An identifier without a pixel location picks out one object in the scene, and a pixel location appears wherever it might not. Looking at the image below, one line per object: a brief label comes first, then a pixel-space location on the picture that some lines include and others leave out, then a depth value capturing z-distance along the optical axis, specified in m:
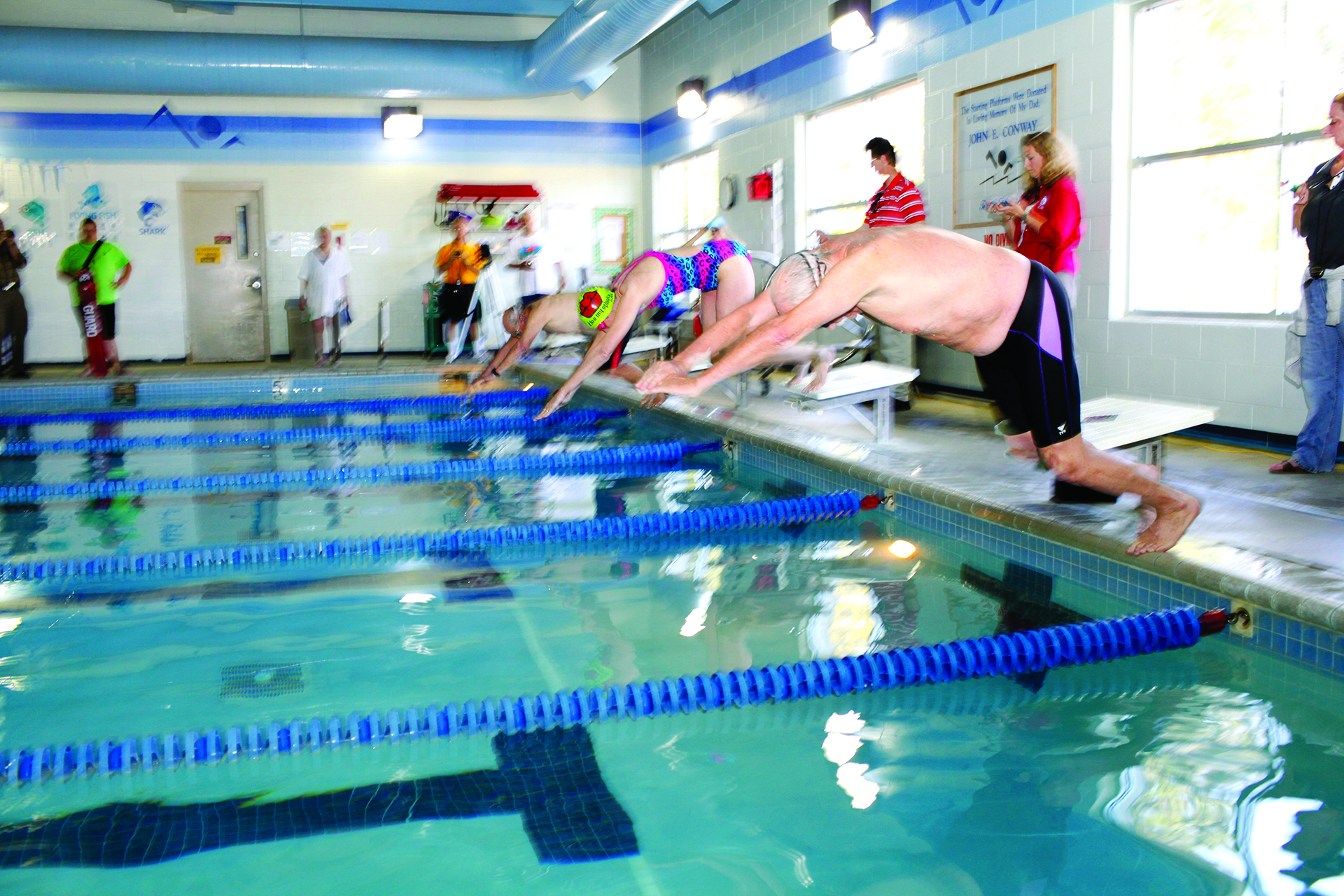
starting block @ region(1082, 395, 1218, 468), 4.12
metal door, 13.66
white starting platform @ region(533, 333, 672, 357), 8.97
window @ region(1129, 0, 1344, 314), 5.52
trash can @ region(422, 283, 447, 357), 14.15
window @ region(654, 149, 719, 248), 13.12
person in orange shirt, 12.66
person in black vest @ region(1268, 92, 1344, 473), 4.56
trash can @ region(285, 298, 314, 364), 13.88
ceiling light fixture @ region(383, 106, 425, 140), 12.98
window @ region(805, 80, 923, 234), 8.97
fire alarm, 11.02
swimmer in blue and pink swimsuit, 6.27
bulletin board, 14.95
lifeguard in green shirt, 11.27
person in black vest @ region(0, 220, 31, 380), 11.02
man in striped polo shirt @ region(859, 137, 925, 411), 6.99
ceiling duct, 11.26
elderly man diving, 3.12
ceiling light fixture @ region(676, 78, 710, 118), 12.27
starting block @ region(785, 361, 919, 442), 5.64
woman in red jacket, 5.50
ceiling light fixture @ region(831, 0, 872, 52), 8.53
